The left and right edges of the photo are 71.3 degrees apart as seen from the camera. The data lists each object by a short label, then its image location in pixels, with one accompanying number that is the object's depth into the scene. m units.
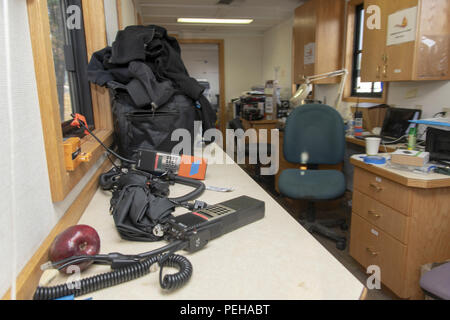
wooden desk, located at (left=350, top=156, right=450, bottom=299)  1.62
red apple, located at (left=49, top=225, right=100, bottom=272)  0.63
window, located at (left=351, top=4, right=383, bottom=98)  3.32
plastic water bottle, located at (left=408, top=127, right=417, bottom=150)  2.12
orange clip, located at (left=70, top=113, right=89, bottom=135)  1.03
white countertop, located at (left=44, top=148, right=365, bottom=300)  0.56
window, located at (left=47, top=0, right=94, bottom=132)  1.42
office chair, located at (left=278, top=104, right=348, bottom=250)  2.45
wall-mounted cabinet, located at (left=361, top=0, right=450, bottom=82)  2.12
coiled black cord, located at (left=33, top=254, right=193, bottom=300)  0.54
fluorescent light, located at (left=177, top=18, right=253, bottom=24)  5.27
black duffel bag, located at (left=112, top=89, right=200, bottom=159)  1.32
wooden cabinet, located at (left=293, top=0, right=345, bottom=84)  3.60
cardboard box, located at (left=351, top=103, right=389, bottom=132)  2.91
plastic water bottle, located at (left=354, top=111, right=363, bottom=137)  2.88
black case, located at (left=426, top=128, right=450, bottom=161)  1.77
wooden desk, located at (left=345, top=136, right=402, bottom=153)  2.32
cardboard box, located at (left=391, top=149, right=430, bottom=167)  1.67
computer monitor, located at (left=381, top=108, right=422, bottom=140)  2.48
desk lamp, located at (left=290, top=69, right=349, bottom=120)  2.98
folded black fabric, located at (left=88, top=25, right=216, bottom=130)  1.32
